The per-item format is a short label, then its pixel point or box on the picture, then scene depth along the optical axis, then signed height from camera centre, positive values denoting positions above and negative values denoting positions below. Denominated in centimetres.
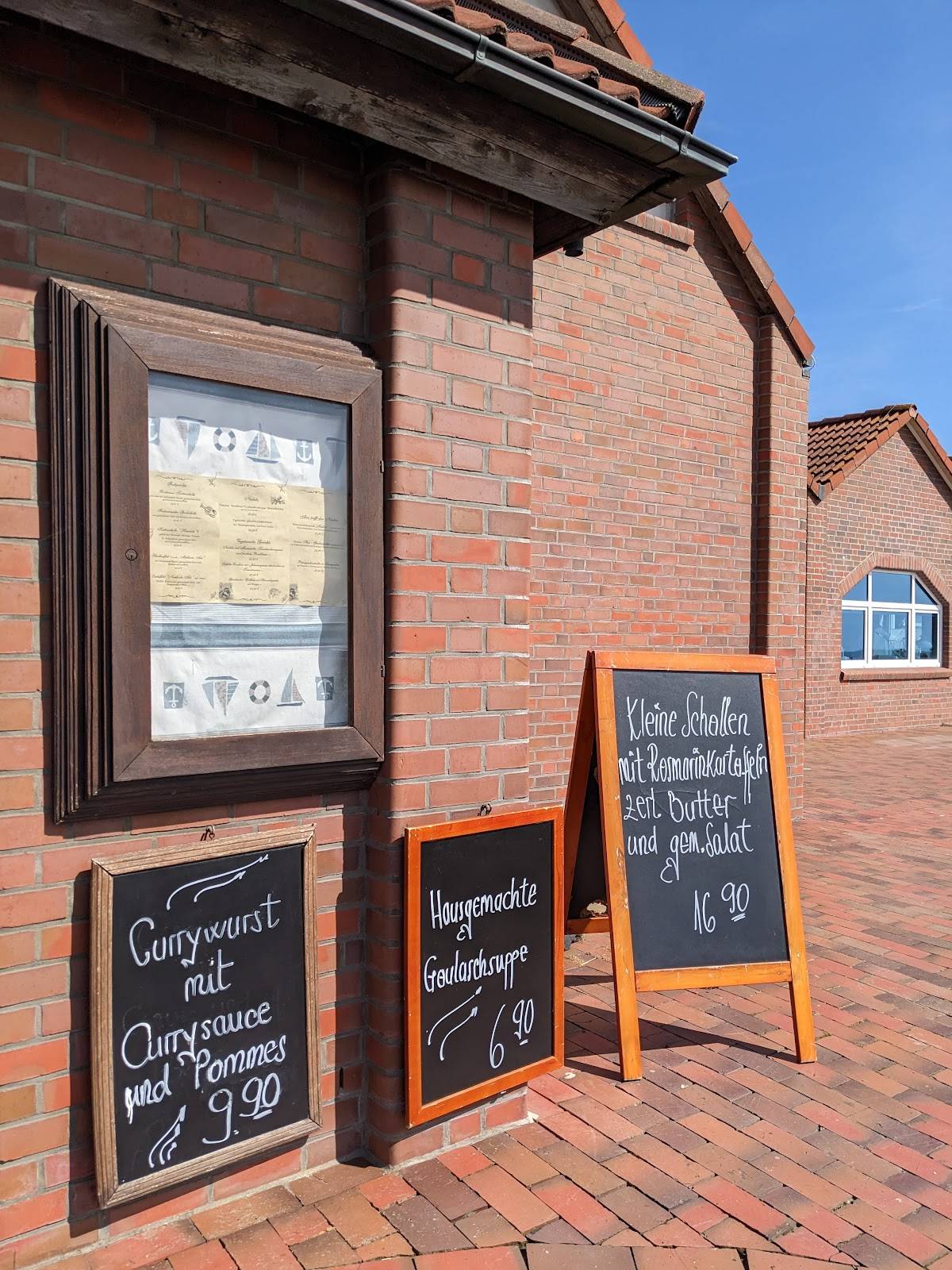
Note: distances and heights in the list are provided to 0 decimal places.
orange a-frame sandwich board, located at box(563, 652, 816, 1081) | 336 -83
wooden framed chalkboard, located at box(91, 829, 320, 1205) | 226 -98
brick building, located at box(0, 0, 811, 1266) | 216 +89
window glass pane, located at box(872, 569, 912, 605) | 1416 +72
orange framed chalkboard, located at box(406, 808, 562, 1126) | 274 -103
